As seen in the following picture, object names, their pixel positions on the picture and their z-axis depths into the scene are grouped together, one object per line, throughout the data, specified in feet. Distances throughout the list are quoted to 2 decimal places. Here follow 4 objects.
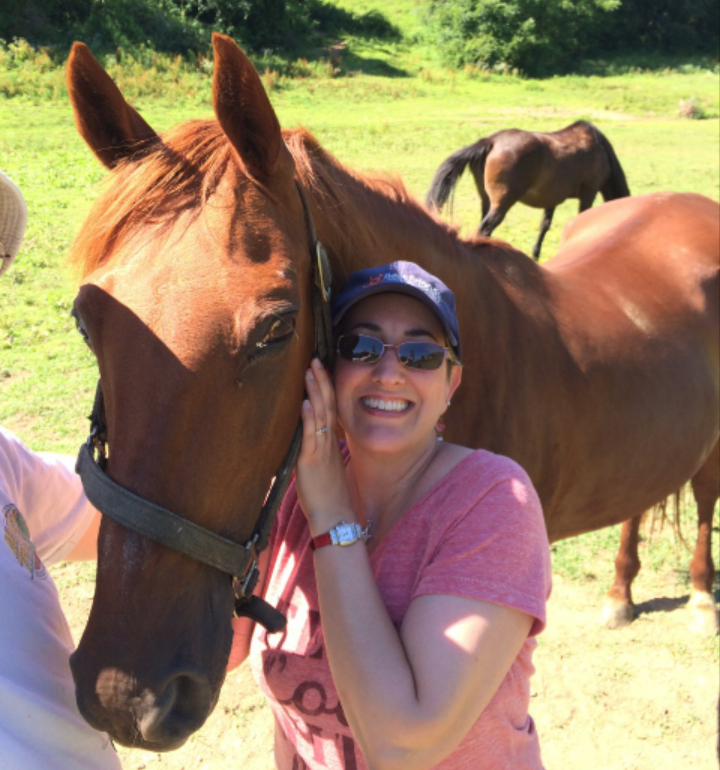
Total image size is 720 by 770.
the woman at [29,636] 3.78
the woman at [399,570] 3.94
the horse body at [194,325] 4.00
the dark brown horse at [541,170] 34.78
